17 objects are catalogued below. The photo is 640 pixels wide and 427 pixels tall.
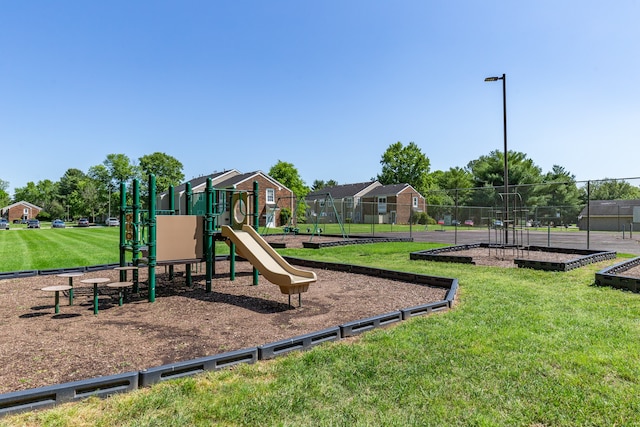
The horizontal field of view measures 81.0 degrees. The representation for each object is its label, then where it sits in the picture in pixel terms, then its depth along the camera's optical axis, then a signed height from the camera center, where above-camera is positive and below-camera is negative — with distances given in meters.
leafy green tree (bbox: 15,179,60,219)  93.62 +5.73
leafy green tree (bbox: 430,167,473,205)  74.50 +7.71
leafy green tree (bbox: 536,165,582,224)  42.25 +2.55
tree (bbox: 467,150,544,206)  41.66 +5.30
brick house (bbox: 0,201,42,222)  88.62 +0.87
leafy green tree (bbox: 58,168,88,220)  73.25 +5.53
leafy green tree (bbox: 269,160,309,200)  63.53 +6.95
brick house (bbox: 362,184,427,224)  55.28 +2.10
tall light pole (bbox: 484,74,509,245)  15.77 +5.00
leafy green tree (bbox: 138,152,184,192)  70.56 +9.53
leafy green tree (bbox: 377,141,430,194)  72.06 +9.78
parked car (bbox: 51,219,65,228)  48.54 -1.20
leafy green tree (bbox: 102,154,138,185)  71.12 +9.26
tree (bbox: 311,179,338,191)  108.29 +9.69
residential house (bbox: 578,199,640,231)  32.97 +0.20
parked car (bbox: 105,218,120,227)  55.06 -1.05
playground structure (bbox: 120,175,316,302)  6.85 -0.51
